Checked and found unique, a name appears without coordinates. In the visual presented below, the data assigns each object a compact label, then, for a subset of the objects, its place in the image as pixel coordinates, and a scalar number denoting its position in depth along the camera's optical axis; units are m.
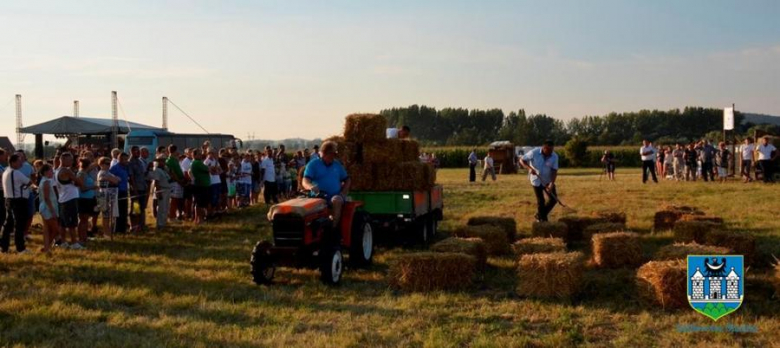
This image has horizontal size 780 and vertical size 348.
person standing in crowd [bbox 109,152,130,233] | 12.63
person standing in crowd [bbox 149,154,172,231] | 13.52
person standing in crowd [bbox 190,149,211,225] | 14.39
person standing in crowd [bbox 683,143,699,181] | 26.00
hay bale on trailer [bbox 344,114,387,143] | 11.32
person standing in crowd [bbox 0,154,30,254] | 10.20
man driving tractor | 8.56
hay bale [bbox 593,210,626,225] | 12.40
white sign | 26.12
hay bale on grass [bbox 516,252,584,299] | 7.19
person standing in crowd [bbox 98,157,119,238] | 11.88
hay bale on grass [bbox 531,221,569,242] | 10.84
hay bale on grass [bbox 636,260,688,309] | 6.59
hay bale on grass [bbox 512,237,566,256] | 8.55
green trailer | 10.75
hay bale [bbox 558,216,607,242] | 11.55
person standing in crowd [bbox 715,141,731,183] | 25.27
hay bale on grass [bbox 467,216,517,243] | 11.50
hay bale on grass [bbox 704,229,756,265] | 8.88
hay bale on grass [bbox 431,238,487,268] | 8.47
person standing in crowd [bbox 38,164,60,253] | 10.21
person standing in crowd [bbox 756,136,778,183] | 22.02
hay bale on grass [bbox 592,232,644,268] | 8.68
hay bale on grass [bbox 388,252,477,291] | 7.65
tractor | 7.94
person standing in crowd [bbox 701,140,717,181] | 24.39
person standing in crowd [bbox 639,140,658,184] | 23.66
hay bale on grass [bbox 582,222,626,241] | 10.46
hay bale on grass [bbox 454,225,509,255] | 9.95
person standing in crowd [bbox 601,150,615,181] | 30.66
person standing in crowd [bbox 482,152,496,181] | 31.86
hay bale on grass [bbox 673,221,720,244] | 10.25
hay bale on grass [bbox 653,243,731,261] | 7.59
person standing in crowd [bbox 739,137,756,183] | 22.94
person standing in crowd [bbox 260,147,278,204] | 18.44
